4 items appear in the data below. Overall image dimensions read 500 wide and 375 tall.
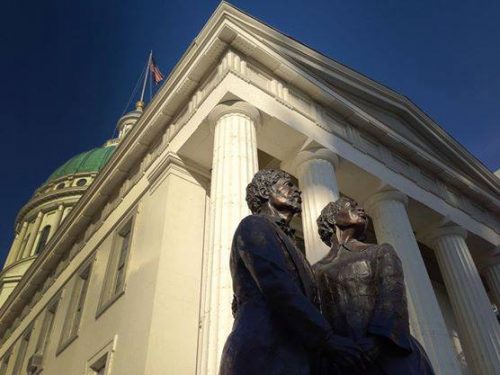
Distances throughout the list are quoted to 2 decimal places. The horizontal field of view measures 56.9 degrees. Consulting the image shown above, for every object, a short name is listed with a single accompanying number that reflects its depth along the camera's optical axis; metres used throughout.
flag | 31.25
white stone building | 10.21
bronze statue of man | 2.28
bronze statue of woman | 2.43
